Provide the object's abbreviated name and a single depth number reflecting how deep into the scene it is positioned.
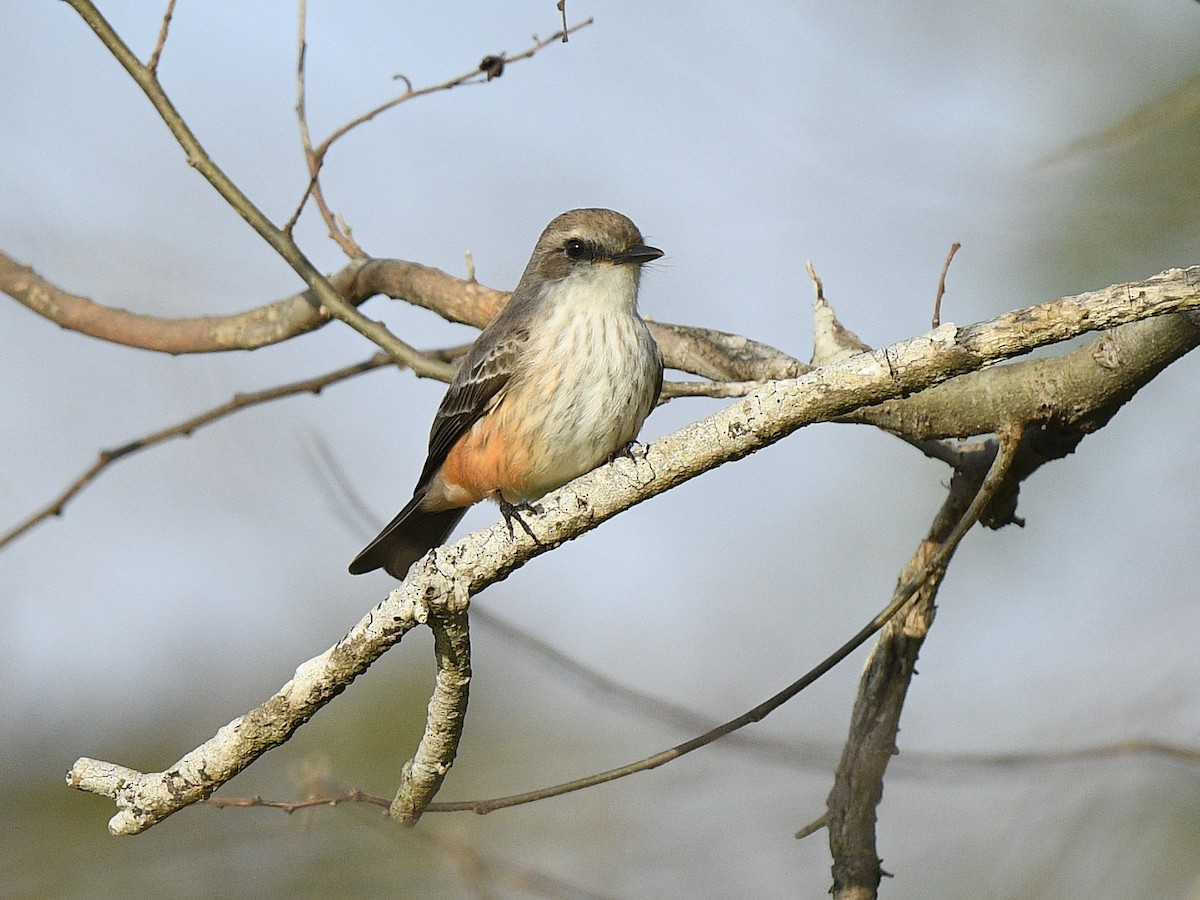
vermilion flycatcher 9.49
